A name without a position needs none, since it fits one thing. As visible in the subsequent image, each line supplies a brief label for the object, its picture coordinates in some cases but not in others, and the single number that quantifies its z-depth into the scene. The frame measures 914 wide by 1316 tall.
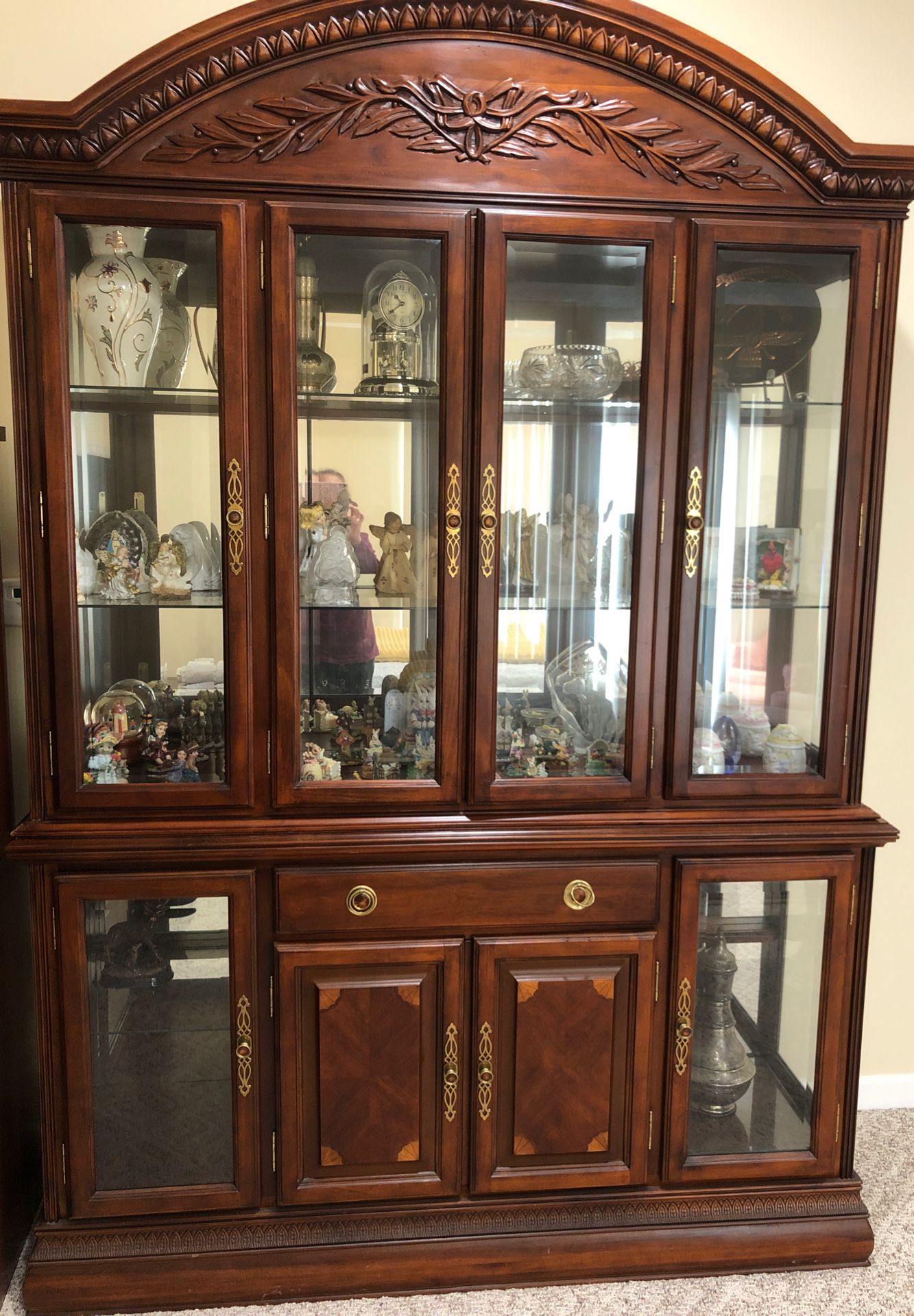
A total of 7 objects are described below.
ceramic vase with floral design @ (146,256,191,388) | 1.74
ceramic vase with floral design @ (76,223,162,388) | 1.71
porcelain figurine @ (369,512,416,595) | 1.85
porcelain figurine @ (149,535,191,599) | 1.81
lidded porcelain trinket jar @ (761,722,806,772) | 1.94
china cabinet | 1.70
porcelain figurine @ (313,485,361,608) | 1.83
